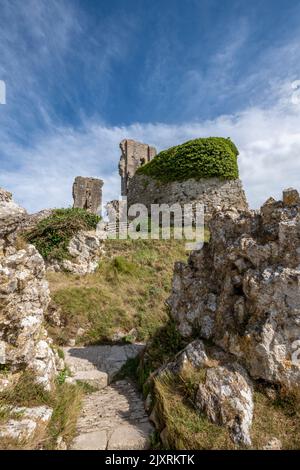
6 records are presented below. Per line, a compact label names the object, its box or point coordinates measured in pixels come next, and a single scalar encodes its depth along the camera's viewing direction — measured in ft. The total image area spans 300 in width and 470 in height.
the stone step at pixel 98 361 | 17.90
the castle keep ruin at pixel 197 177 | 57.72
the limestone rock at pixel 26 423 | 10.63
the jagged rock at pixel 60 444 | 10.89
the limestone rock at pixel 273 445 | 9.95
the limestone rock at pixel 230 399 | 10.56
